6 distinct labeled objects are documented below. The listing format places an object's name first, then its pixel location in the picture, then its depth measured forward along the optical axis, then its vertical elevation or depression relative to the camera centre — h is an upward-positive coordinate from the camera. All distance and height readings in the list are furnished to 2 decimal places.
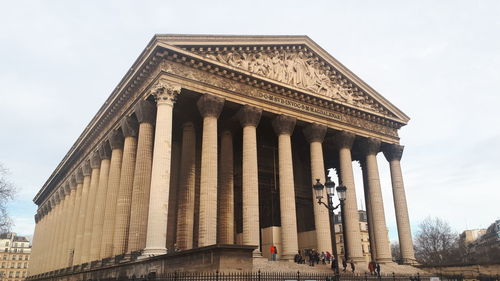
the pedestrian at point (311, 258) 21.62 +0.51
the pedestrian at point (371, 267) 21.85 -0.01
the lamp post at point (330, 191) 14.48 +2.67
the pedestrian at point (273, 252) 23.09 +0.92
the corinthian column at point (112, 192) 24.97 +4.97
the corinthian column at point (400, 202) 28.95 +4.51
